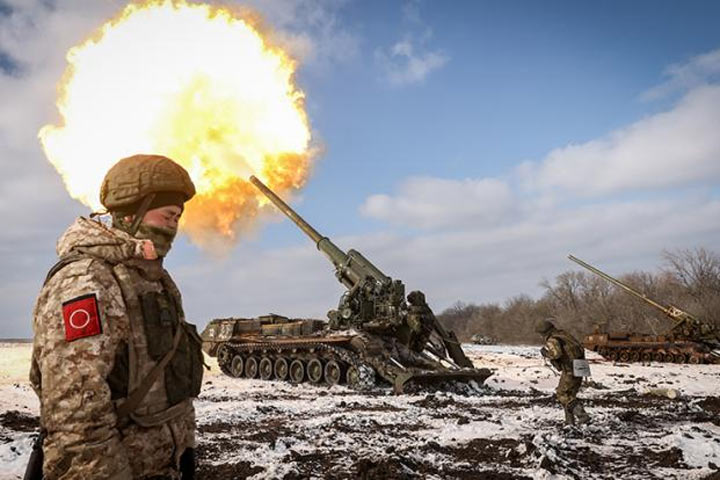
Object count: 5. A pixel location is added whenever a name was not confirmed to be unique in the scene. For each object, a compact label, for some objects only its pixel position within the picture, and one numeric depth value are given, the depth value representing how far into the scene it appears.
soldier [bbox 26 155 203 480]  2.24
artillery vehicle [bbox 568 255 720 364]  27.77
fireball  13.64
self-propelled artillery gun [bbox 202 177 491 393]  16.22
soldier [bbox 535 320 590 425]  9.62
